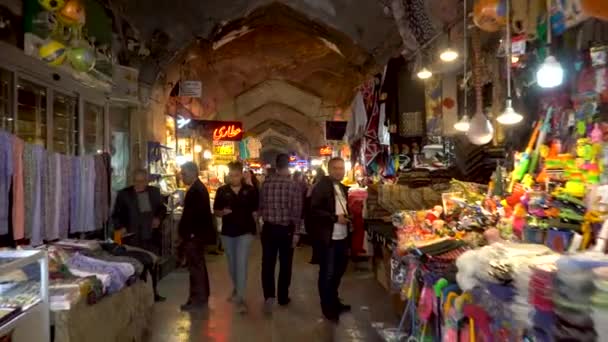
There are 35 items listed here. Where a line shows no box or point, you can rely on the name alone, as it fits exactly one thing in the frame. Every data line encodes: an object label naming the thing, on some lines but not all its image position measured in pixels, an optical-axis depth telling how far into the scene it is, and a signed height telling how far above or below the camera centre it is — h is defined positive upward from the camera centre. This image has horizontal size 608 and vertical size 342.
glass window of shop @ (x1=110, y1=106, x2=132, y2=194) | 8.49 +0.53
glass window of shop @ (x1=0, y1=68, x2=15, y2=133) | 4.96 +0.70
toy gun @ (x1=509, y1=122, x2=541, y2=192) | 4.38 +0.07
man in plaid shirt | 6.39 -0.57
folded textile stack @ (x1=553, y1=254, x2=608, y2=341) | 1.92 -0.45
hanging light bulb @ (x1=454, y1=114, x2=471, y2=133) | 5.29 +0.45
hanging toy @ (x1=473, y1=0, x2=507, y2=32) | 4.12 +1.18
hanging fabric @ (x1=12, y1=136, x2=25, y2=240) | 4.73 -0.11
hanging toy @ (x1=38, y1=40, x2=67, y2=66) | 5.22 +1.18
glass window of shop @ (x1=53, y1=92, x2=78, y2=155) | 6.26 +0.64
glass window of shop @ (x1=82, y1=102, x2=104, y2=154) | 7.12 +0.66
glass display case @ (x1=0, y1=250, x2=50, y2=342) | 2.84 -0.67
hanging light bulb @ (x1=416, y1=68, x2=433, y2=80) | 6.44 +1.15
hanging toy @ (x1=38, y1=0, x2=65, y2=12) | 5.00 +1.57
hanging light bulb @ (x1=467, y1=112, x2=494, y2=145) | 5.04 +0.37
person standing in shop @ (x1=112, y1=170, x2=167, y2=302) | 6.74 -0.43
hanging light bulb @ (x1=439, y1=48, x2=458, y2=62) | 5.50 +1.16
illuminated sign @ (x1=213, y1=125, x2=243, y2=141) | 15.08 +1.16
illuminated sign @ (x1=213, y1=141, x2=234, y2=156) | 19.06 +0.92
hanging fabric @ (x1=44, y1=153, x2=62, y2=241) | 5.46 -0.17
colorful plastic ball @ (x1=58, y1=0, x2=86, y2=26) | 5.23 +1.56
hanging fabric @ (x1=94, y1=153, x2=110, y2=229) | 6.63 -0.13
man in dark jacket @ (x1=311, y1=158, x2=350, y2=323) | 5.95 -0.63
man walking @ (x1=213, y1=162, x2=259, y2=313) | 6.35 -0.54
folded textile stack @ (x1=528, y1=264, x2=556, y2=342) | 2.14 -0.51
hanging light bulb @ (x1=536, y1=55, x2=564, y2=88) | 3.73 +0.66
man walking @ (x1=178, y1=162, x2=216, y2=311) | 6.42 -0.63
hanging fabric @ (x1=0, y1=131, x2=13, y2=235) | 4.52 +0.04
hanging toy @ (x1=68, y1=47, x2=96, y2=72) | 5.55 +1.20
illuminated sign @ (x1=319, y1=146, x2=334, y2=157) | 20.22 +0.87
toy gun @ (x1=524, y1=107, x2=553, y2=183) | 4.19 +0.22
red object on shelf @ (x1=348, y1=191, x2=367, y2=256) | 8.73 -0.75
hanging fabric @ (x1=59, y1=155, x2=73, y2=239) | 5.84 -0.17
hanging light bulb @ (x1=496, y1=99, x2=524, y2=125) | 4.30 +0.42
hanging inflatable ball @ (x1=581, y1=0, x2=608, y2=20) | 2.76 +0.81
